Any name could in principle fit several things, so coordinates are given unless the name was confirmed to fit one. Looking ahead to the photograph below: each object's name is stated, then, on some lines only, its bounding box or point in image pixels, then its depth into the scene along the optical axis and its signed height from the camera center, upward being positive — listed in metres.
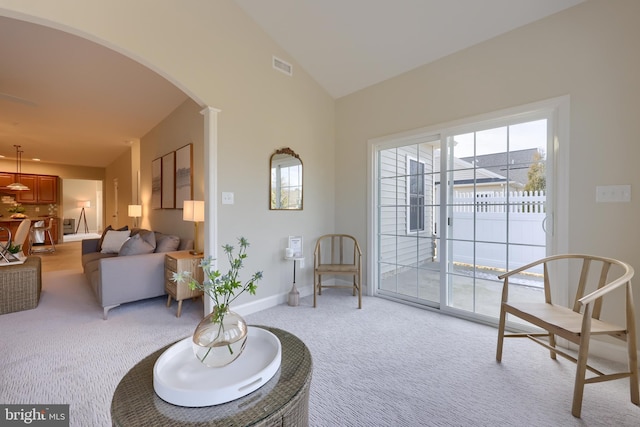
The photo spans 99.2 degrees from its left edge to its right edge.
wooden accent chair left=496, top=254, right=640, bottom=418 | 1.56 -0.71
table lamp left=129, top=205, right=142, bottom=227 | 5.64 +0.01
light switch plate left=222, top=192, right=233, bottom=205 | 2.92 +0.13
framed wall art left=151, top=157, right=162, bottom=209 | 4.95 +0.51
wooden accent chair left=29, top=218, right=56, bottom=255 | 7.08 -0.74
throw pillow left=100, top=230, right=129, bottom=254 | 4.33 -0.51
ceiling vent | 3.42 +1.86
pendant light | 6.83 +1.26
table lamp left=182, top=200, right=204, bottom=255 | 3.09 -0.01
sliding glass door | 2.56 +0.01
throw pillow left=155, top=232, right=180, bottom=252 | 3.63 -0.45
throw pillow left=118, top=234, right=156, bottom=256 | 3.40 -0.47
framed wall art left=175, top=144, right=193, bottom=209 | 3.97 +0.54
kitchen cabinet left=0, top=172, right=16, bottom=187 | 7.66 +0.90
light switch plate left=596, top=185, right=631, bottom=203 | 2.08 +0.14
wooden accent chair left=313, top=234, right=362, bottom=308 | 3.32 -0.67
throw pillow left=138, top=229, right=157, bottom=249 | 3.75 -0.39
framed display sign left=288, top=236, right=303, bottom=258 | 3.59 -0.46
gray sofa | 2.91 -0.77
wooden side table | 3.01 -0.71
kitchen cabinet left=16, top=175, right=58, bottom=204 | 8.00 +0.62
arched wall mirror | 3.40 +0.39
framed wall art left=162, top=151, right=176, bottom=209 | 4.45 +0.51
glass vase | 1.18 -0.57
